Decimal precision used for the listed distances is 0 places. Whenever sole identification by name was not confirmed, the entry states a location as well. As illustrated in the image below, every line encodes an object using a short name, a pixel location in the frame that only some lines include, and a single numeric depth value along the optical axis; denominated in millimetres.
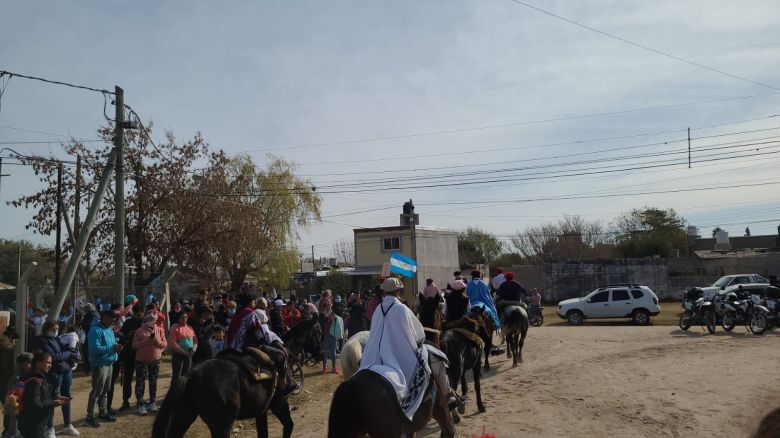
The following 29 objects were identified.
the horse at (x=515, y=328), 14812
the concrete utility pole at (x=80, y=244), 14414
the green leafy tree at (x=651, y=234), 58469
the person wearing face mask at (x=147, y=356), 11898
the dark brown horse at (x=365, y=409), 6172
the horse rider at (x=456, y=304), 11969
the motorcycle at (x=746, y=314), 19438
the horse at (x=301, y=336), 12922
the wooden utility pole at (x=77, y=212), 25328
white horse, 8945
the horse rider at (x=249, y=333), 9516
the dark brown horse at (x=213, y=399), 7688
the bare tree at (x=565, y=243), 69812
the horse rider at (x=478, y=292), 13641
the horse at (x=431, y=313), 10352
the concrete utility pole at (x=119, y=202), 16734
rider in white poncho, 6660
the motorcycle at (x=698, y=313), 20000
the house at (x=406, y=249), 46938
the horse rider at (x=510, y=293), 15873
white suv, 26578
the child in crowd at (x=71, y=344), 10616
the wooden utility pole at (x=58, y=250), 24672
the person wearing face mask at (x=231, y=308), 14834
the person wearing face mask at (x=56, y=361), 10062
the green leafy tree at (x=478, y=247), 74425
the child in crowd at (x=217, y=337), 12344
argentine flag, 22891
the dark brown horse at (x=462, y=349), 10188
